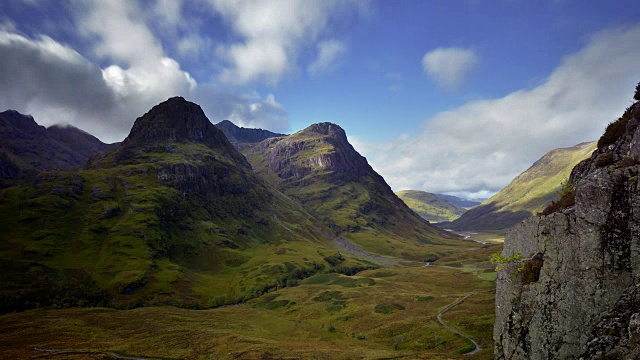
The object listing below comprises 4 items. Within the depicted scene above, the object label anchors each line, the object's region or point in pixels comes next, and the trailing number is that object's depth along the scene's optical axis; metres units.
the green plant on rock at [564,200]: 27.61
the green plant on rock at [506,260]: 29.48
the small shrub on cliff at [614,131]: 29.84
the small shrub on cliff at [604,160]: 27.91
